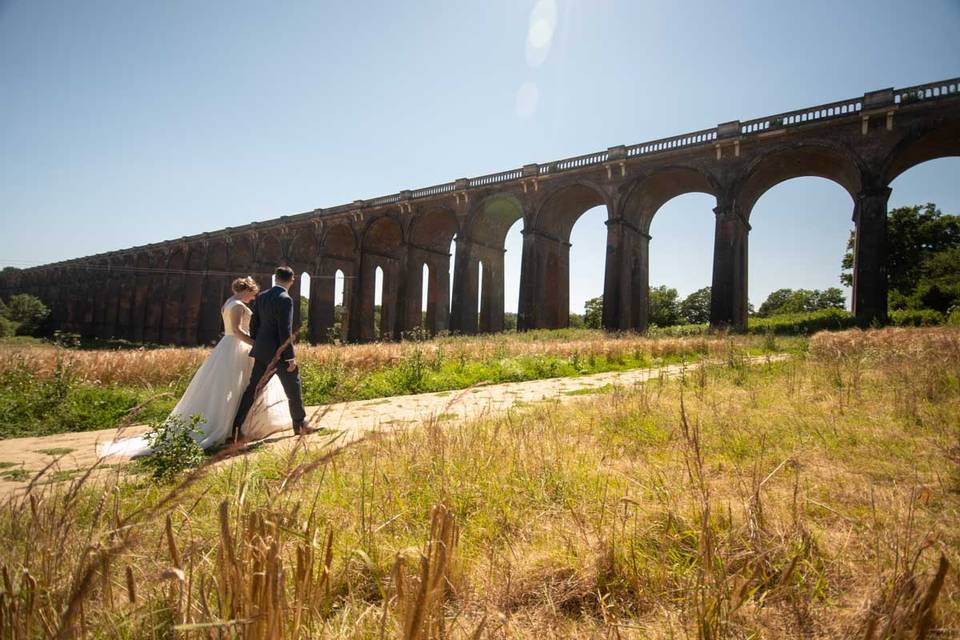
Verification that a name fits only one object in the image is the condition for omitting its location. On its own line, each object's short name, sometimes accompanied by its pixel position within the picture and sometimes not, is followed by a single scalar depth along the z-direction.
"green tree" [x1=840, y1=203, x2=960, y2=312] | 32.16
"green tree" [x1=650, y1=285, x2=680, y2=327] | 56.72
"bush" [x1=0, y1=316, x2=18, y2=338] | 42.59
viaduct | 16.58
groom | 4.33
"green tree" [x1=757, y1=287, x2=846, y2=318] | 66.81
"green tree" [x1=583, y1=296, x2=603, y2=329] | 59.32
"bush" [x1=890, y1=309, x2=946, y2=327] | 16.71
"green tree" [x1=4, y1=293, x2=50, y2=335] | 47.85
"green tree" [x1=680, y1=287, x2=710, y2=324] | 62.69
